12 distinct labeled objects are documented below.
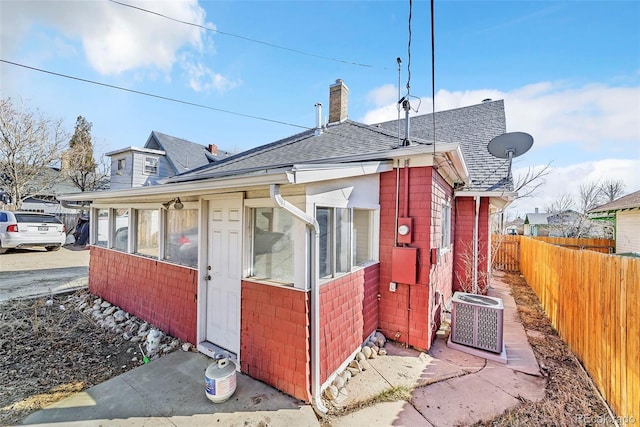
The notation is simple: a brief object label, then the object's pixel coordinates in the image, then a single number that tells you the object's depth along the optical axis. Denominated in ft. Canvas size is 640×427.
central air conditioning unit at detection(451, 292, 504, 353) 14.58
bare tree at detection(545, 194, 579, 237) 67.83
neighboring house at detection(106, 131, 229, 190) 60.59
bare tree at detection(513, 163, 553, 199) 39.47
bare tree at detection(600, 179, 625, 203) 88.74
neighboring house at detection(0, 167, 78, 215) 62.13
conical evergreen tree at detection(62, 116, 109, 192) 63.20
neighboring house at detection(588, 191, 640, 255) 36.09
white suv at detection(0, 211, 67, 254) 37.78
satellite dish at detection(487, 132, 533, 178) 19.69
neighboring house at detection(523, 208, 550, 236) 87.76
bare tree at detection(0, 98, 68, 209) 53.06
